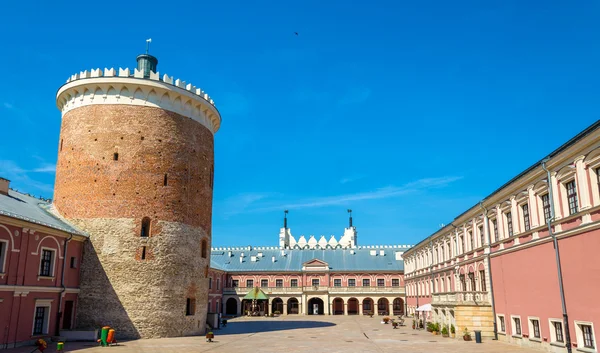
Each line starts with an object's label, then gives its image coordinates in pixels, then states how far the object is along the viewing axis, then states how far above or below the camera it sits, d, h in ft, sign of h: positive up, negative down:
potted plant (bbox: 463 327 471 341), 93.04 -9.57
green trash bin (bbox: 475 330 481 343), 89.51 -9.49
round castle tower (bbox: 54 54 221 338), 98.94 +19.38
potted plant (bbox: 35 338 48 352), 67.41 -7.91
